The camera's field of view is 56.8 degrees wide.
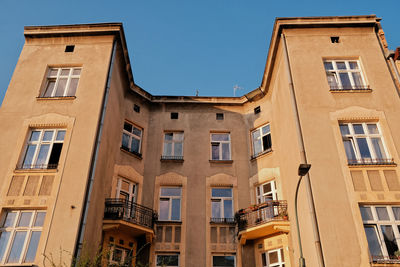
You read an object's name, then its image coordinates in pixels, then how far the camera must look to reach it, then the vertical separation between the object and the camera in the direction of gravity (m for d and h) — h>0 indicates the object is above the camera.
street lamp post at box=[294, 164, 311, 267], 11.36 +4.06
